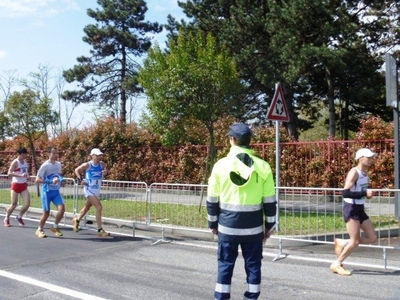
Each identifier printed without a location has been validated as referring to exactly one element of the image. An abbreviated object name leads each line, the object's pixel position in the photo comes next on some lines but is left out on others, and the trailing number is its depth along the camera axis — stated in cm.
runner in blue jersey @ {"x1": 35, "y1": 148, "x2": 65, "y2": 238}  960
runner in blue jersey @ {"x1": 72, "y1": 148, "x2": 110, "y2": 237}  949
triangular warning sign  898
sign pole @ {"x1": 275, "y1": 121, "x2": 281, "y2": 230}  910
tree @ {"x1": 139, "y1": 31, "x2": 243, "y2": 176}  1155
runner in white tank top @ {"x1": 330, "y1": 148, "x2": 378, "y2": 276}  648
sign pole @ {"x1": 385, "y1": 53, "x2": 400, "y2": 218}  1035
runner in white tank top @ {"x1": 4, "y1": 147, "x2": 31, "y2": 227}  1100
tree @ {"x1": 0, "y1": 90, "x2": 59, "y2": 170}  1809
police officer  461
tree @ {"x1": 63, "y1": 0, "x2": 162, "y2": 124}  3356
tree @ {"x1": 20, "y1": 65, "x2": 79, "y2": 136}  1897
